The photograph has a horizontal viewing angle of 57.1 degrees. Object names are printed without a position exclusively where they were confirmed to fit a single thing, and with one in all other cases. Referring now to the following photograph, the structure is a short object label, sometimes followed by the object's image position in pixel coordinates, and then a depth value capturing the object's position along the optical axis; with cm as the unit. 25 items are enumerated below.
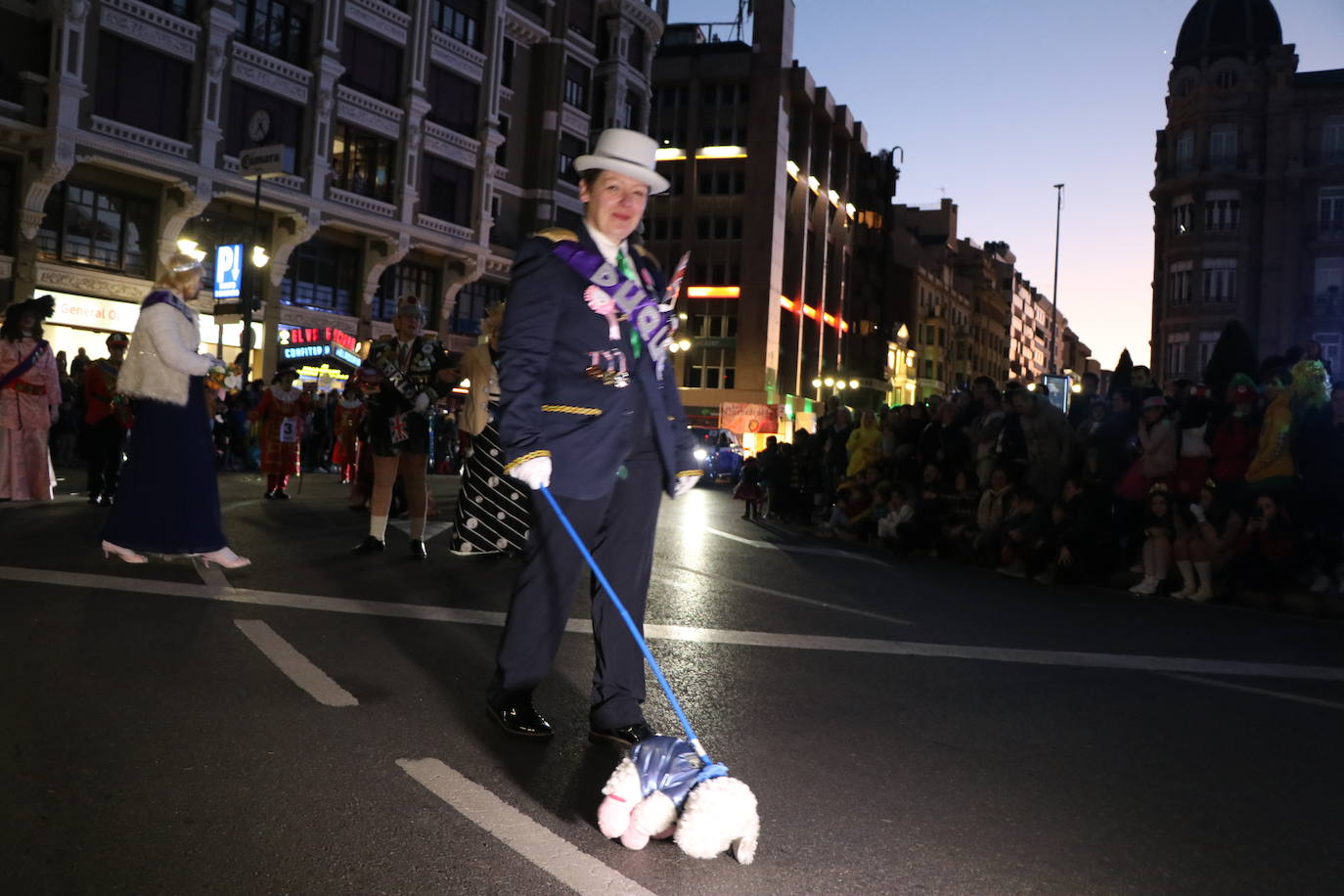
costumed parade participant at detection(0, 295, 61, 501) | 1160
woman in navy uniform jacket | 408
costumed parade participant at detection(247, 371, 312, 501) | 1505
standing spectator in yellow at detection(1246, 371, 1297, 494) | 1067
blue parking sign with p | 3112
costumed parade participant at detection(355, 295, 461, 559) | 959
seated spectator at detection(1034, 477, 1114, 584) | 1130
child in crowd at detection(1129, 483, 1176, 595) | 1086
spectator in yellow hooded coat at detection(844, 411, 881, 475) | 1612
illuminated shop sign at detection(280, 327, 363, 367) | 3178
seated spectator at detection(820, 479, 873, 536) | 1538
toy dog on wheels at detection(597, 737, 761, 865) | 305
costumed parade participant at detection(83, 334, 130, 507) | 1248
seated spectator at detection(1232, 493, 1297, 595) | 1024
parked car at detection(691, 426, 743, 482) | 3741
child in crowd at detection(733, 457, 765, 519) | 1875
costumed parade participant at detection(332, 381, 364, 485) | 1719
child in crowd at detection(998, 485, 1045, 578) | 1188
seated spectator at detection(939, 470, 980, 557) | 1313
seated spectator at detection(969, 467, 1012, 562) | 1248
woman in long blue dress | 785
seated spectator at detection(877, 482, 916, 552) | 1366
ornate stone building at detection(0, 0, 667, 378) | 2880
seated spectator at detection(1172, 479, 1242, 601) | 1059
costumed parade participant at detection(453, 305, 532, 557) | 917
